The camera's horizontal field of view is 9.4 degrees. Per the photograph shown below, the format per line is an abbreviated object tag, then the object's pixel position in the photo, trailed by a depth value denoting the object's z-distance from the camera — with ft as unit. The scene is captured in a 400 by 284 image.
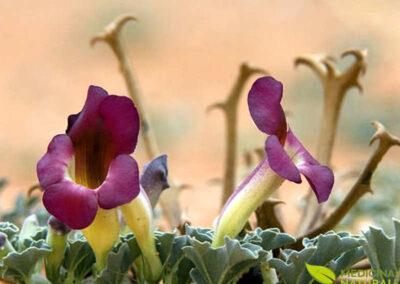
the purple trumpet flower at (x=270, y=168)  2.62
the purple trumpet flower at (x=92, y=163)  2.57
